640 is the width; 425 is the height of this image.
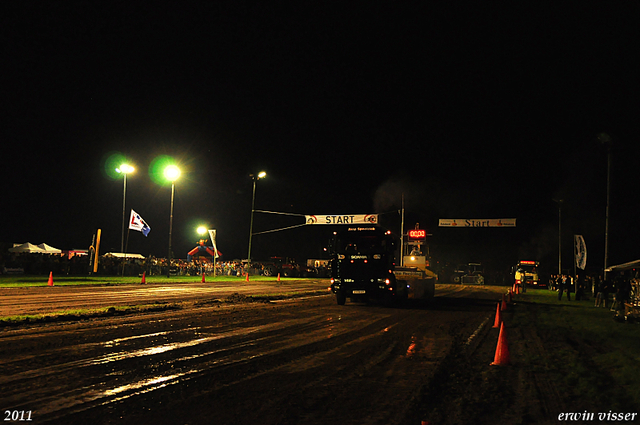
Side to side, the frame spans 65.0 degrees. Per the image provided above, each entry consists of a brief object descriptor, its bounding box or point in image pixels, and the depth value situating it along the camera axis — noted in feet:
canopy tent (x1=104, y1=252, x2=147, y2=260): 188.60
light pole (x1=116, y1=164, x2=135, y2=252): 135.23
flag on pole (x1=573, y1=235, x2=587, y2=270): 85.66
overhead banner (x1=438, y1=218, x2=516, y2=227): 209.33
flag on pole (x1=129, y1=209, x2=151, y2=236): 140.15
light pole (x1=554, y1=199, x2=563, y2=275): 174.03
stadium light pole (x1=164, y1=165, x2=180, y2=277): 132.77
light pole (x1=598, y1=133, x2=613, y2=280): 78.74
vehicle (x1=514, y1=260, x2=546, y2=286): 175.48
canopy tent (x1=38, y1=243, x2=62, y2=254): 174.03
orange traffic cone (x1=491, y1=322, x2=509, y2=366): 28.96
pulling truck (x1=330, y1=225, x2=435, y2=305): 68.08
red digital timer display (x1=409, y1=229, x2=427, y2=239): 149.89
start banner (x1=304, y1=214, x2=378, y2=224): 186.86
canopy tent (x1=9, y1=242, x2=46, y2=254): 165.27
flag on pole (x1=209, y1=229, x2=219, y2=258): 151.78
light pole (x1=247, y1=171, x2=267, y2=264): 151.13
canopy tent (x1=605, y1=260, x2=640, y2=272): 60.42
